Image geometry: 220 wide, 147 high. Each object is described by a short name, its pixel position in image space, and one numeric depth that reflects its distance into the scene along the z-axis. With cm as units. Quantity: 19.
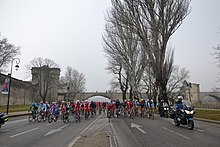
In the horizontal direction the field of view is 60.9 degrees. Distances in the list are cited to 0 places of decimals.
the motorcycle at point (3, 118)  1216
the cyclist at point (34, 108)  1842
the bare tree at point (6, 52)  3356
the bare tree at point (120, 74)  4158
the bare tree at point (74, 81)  6894
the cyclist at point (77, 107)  1782
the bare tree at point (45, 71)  5712
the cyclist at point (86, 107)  1982
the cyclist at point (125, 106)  2169
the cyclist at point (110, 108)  1798
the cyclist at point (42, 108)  1802
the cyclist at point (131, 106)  1992
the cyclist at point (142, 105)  1990
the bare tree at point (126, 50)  3150
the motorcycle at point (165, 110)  1974
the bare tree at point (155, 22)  2191
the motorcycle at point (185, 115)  1115
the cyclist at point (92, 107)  2201
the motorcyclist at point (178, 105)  1227
